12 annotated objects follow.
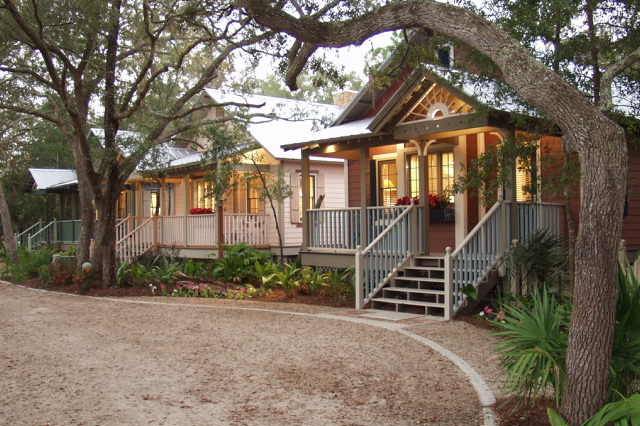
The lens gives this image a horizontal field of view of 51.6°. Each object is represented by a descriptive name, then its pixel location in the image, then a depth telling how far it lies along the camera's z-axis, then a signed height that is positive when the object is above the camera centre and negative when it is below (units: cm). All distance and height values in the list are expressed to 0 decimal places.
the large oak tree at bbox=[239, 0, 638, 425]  503 +8
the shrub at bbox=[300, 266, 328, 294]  1594 -148
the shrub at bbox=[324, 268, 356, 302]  1508 -152
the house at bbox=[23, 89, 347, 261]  2017 +111
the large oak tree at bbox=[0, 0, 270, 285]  1580 +426
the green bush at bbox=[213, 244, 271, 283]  1839 -118
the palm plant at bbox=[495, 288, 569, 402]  570 -114
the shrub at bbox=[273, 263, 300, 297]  1611 -143
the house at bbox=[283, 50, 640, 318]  1228 +46
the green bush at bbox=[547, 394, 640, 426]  471 -143
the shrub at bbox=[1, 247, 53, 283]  2195 -144
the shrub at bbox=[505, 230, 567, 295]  1198 -80
